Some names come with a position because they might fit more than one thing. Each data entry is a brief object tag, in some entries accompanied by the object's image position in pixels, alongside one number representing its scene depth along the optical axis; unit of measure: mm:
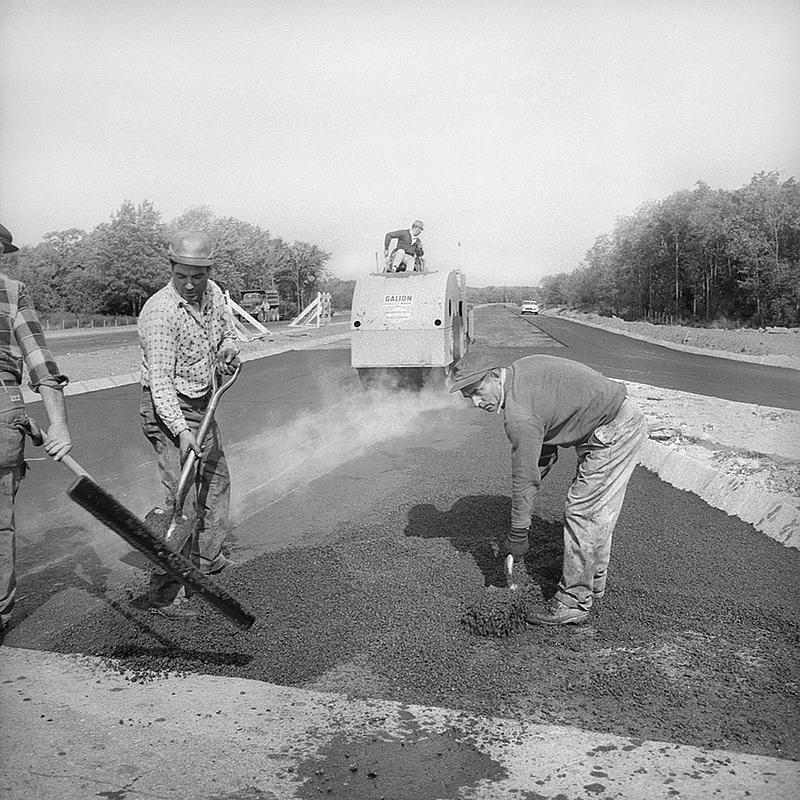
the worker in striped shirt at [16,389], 3590
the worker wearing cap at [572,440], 3889
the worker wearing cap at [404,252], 13578
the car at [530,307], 67062
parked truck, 46897
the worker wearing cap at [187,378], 4027
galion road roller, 12836
